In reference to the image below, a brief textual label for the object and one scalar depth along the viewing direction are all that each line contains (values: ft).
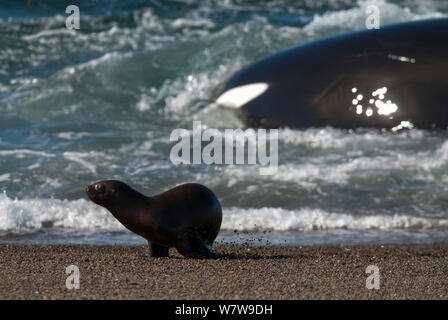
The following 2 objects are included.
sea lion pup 36.99
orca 58.65
